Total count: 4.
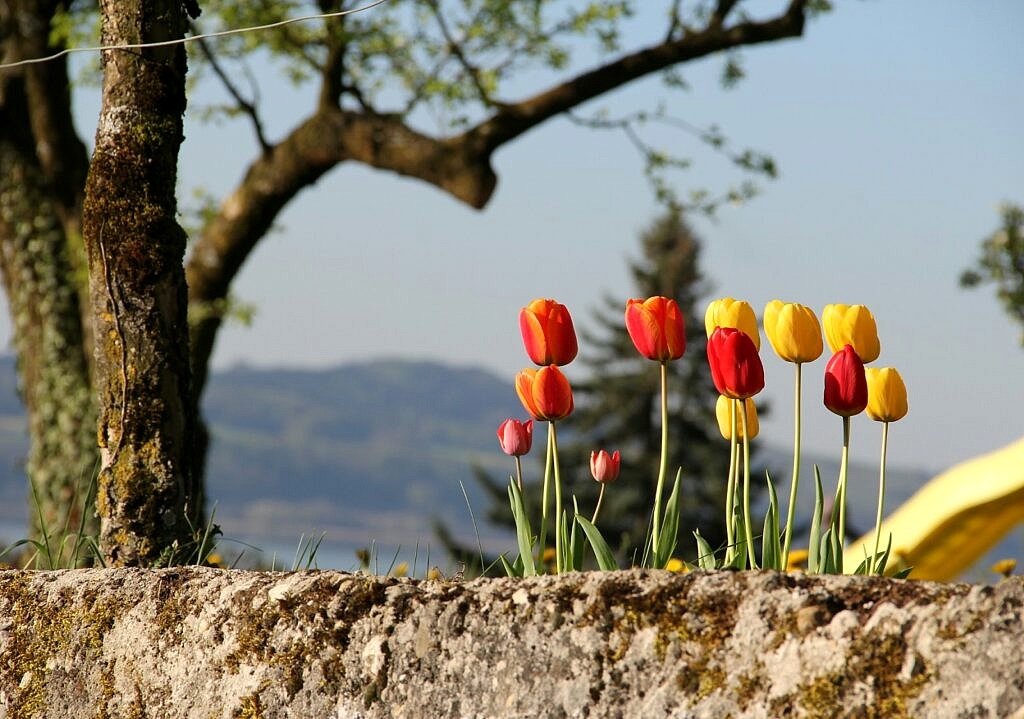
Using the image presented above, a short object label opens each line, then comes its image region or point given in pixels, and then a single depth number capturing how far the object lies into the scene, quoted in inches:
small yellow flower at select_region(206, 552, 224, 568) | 288.4
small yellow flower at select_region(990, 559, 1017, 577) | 378.6
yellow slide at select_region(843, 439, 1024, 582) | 733.9
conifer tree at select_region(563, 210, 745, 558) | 1983.3
